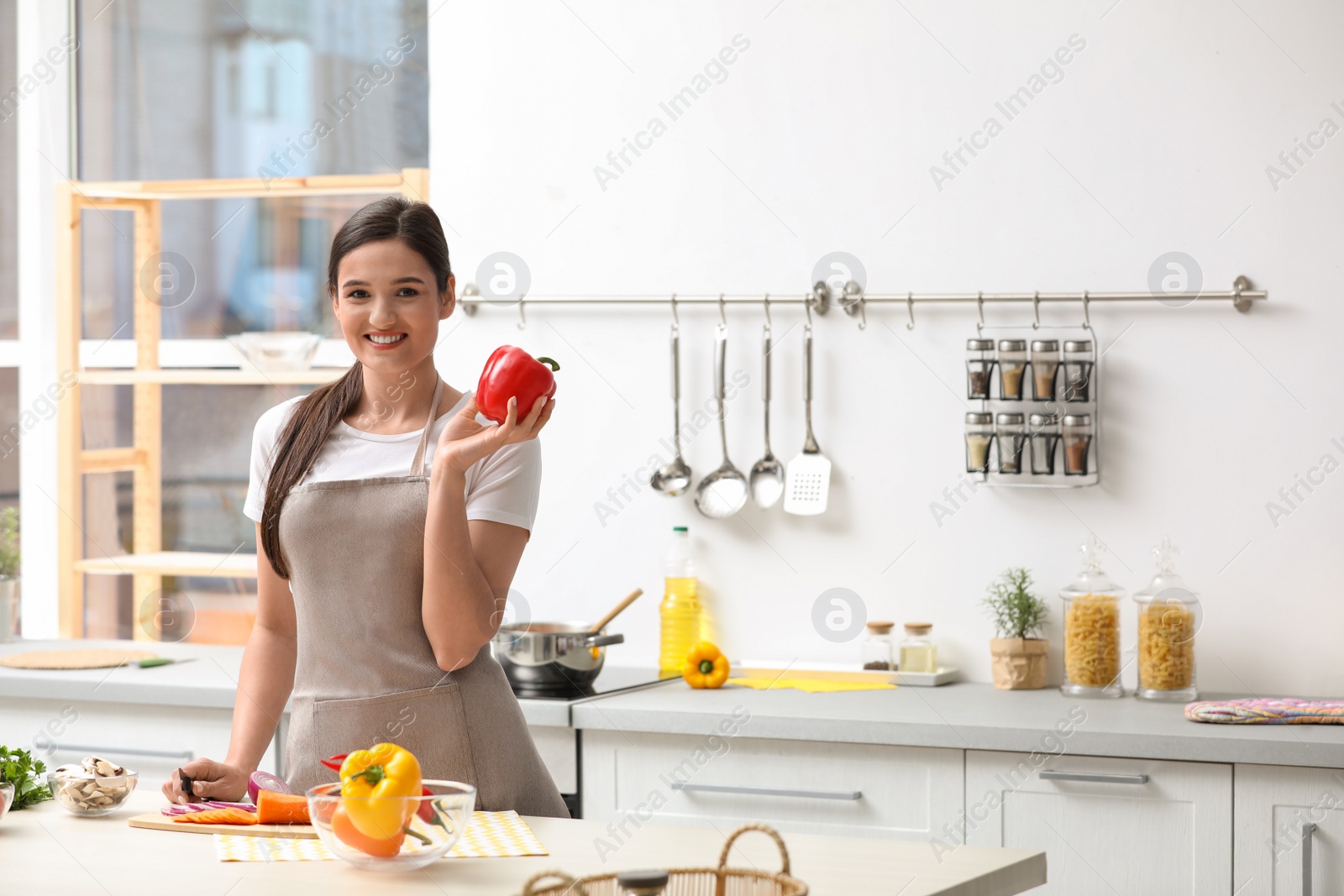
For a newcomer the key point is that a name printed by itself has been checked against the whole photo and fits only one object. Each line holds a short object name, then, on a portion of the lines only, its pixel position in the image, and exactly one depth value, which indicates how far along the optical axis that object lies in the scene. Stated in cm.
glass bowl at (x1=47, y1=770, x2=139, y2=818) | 290
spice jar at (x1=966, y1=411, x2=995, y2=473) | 491
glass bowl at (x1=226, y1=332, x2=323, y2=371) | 588
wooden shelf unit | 592
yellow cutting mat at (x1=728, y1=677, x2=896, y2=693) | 480
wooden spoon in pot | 486
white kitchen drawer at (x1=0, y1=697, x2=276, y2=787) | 493
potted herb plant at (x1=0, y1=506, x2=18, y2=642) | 604
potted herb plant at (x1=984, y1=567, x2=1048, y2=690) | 481
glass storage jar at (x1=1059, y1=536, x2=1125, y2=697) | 464
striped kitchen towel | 405
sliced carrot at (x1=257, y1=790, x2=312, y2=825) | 277
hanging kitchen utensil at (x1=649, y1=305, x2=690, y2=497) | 531
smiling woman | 304
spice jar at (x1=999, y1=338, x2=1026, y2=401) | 485
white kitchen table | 238
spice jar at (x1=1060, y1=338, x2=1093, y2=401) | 480
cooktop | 465
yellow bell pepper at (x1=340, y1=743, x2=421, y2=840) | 241
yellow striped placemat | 256
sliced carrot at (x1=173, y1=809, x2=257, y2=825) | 280
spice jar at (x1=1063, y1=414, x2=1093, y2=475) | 480
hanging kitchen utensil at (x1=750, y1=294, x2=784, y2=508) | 520
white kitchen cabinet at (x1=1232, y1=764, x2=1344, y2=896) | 384
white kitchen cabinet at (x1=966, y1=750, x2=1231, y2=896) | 395
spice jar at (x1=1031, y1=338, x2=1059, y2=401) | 480
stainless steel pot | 464
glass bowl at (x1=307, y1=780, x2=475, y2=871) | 244
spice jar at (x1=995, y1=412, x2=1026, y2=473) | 488
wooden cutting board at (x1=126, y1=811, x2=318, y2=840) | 272
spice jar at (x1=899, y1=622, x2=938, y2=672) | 495
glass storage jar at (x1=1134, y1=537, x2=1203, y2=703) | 455
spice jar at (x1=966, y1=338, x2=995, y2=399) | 488
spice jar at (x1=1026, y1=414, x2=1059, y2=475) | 485
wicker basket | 212
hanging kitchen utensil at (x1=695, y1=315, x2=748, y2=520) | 524
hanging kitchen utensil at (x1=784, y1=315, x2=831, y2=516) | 515
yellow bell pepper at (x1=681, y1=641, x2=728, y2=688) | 482
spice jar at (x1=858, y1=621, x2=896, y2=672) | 502
